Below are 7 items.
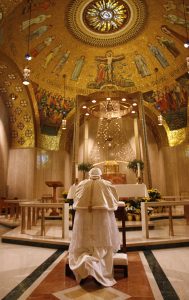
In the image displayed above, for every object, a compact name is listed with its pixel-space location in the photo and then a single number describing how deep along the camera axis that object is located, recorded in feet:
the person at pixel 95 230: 11.74
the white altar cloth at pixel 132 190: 26.21
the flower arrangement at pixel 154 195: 30.37
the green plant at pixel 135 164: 33.52
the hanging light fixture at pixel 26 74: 24.75
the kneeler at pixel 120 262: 12.57
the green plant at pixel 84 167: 34.01
